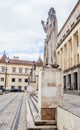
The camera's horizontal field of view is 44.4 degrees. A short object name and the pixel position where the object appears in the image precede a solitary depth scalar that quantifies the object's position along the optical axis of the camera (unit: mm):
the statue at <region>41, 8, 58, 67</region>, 3610
